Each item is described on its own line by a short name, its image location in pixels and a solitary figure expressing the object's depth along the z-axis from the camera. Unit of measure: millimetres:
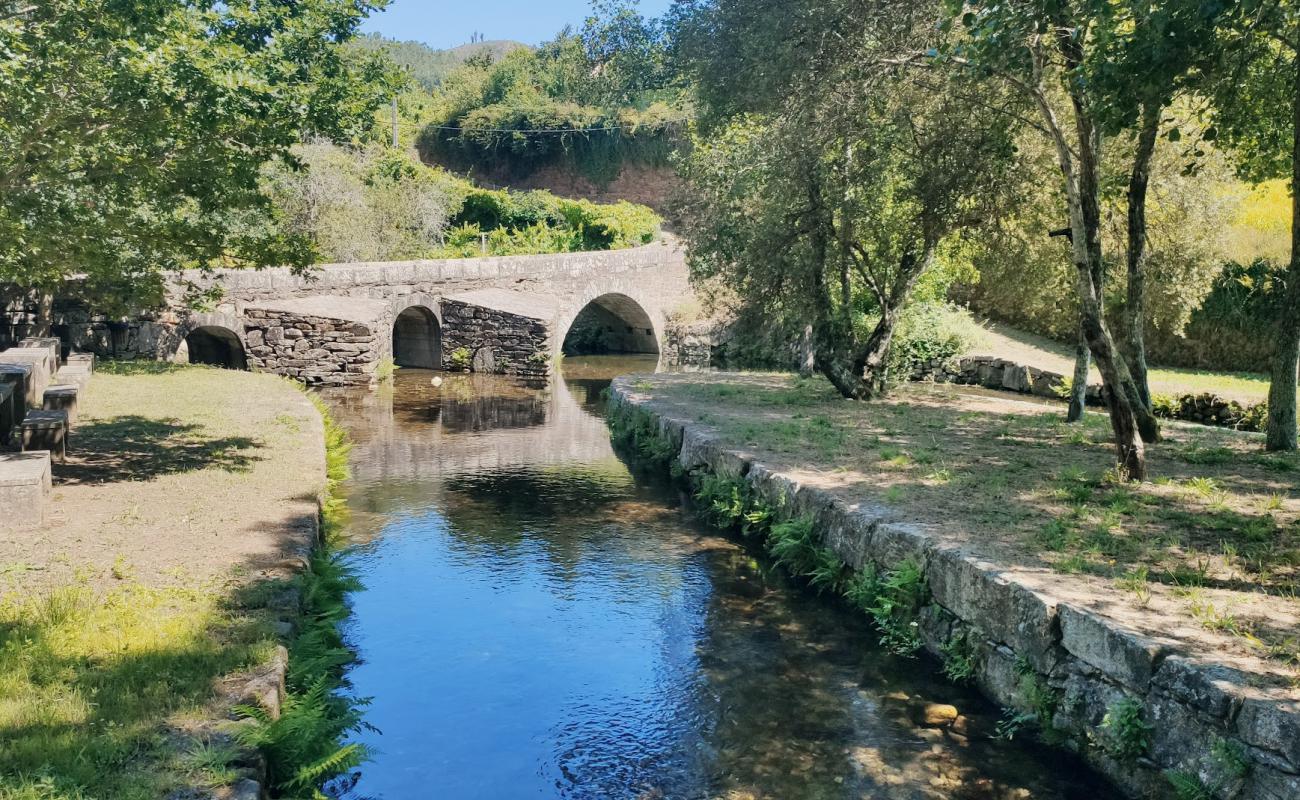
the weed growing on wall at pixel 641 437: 14945
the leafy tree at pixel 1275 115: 9211
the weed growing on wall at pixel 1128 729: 5379
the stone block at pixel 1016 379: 22078
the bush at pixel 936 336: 23828
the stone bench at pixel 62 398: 11914
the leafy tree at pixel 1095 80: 7105
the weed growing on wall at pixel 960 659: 7031
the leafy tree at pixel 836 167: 12250
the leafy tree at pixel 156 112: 7910
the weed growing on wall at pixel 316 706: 4969
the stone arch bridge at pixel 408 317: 22609
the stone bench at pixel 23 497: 7898
